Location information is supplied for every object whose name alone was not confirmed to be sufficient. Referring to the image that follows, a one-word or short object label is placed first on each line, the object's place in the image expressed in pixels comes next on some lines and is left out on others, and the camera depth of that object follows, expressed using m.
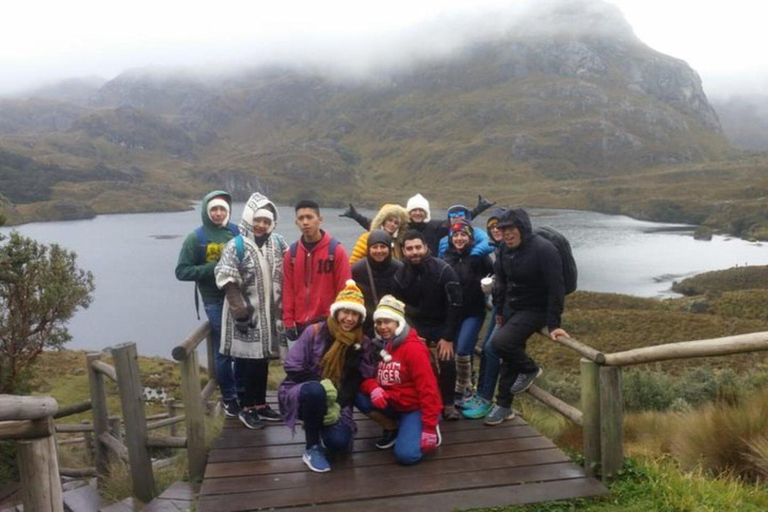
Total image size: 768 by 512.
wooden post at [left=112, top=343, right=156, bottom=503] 4.86
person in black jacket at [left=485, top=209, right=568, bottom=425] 4.67
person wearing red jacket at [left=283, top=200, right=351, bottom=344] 5.04
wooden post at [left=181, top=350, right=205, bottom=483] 4.75
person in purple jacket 4.41
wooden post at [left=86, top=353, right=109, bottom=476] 6.21
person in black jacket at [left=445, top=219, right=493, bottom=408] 5.45
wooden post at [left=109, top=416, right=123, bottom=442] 8.56
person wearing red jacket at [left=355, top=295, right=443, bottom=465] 4.56
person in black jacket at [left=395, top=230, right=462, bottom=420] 5.05
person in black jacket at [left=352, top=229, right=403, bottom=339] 5.04
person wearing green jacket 5.34
